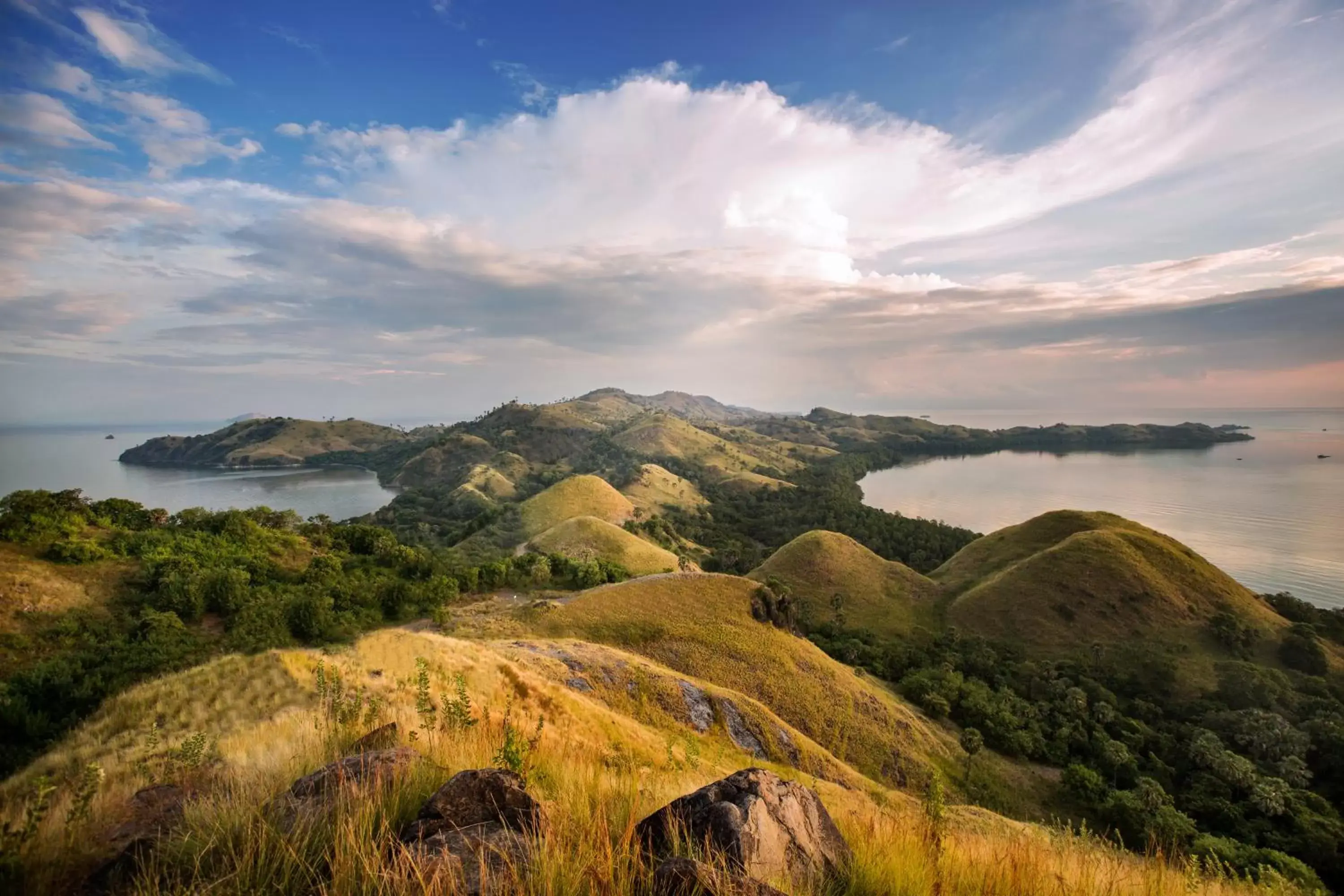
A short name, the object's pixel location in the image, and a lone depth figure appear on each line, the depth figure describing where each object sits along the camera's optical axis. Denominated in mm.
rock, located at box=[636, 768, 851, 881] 4258
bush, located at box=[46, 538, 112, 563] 25734
